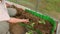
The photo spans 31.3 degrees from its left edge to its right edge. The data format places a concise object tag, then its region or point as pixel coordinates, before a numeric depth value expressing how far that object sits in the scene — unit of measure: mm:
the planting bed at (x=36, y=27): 1890
